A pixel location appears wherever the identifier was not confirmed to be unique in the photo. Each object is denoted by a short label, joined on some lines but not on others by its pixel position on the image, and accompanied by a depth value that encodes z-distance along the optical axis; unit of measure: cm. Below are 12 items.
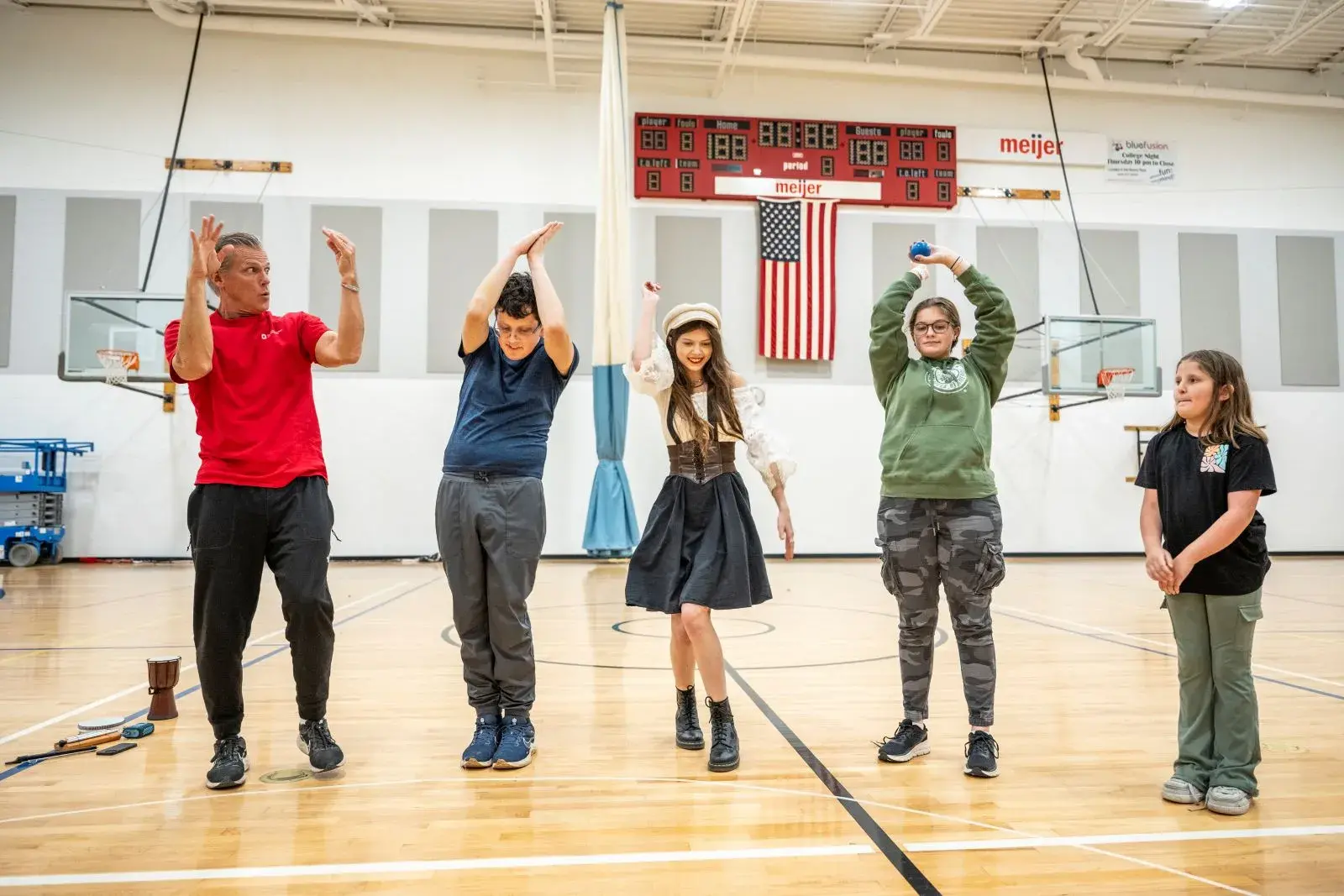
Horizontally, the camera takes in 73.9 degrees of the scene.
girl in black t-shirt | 225
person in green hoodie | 262
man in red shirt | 244
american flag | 1109
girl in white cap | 267
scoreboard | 1119
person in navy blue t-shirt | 268
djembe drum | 311
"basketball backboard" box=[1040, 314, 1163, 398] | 1036
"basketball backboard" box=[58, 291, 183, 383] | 912
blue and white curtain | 1002
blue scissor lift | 970
